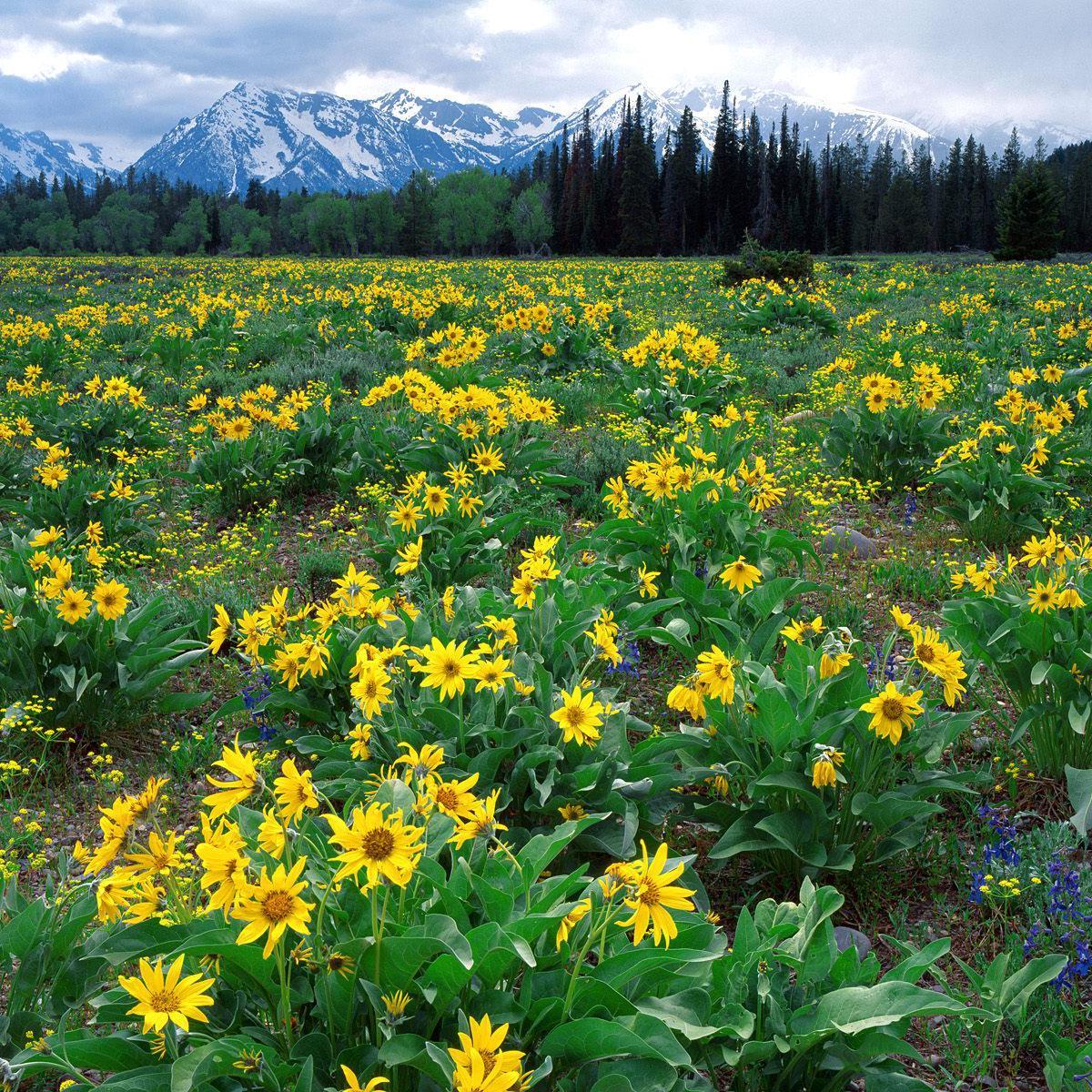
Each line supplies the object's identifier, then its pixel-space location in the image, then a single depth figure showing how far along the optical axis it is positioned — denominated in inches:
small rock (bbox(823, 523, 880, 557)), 224.9
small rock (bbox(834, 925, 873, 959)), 104.2
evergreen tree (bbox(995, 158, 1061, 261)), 1636.3
